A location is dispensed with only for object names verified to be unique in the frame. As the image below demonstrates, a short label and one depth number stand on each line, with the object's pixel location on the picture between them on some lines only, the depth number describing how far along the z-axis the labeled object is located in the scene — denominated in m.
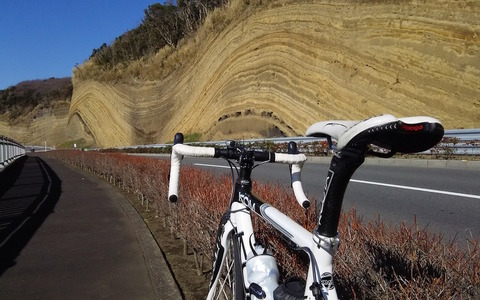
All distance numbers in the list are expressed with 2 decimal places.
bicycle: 1.32
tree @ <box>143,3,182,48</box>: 42.97
